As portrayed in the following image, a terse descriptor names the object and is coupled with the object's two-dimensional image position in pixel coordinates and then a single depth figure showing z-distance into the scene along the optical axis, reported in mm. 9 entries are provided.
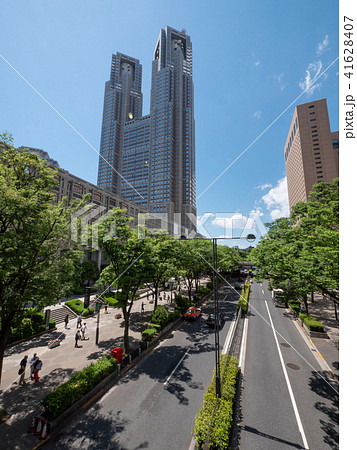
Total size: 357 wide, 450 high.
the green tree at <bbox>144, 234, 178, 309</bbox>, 15945
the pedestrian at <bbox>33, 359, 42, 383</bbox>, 12172
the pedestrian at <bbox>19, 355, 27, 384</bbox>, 12106
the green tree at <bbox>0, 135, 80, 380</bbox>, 8695
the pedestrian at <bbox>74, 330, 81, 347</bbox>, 17000
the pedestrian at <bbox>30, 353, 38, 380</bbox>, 12188
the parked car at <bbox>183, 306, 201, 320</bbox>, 24594
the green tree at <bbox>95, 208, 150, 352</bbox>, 14711
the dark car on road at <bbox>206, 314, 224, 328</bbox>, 22519
